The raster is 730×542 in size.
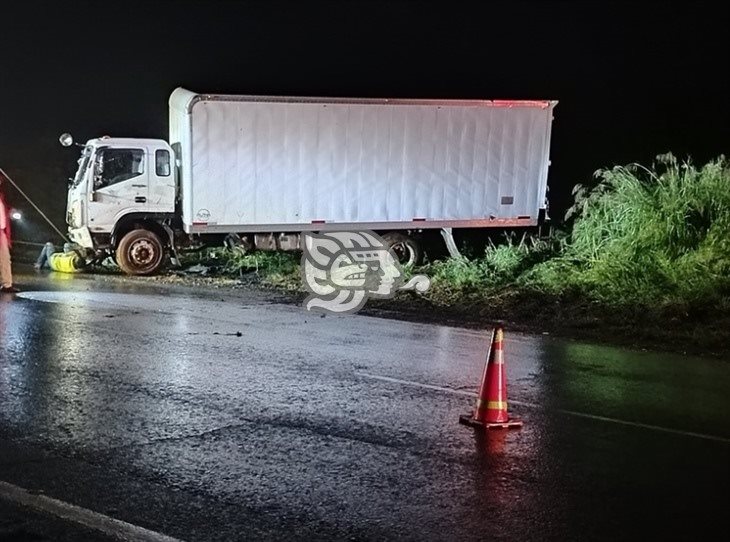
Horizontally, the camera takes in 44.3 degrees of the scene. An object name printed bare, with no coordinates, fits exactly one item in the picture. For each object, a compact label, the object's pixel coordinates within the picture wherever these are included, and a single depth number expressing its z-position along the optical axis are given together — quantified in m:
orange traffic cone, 7.11
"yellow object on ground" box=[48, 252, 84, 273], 18.00
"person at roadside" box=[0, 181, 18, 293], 14.37
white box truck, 17.14
